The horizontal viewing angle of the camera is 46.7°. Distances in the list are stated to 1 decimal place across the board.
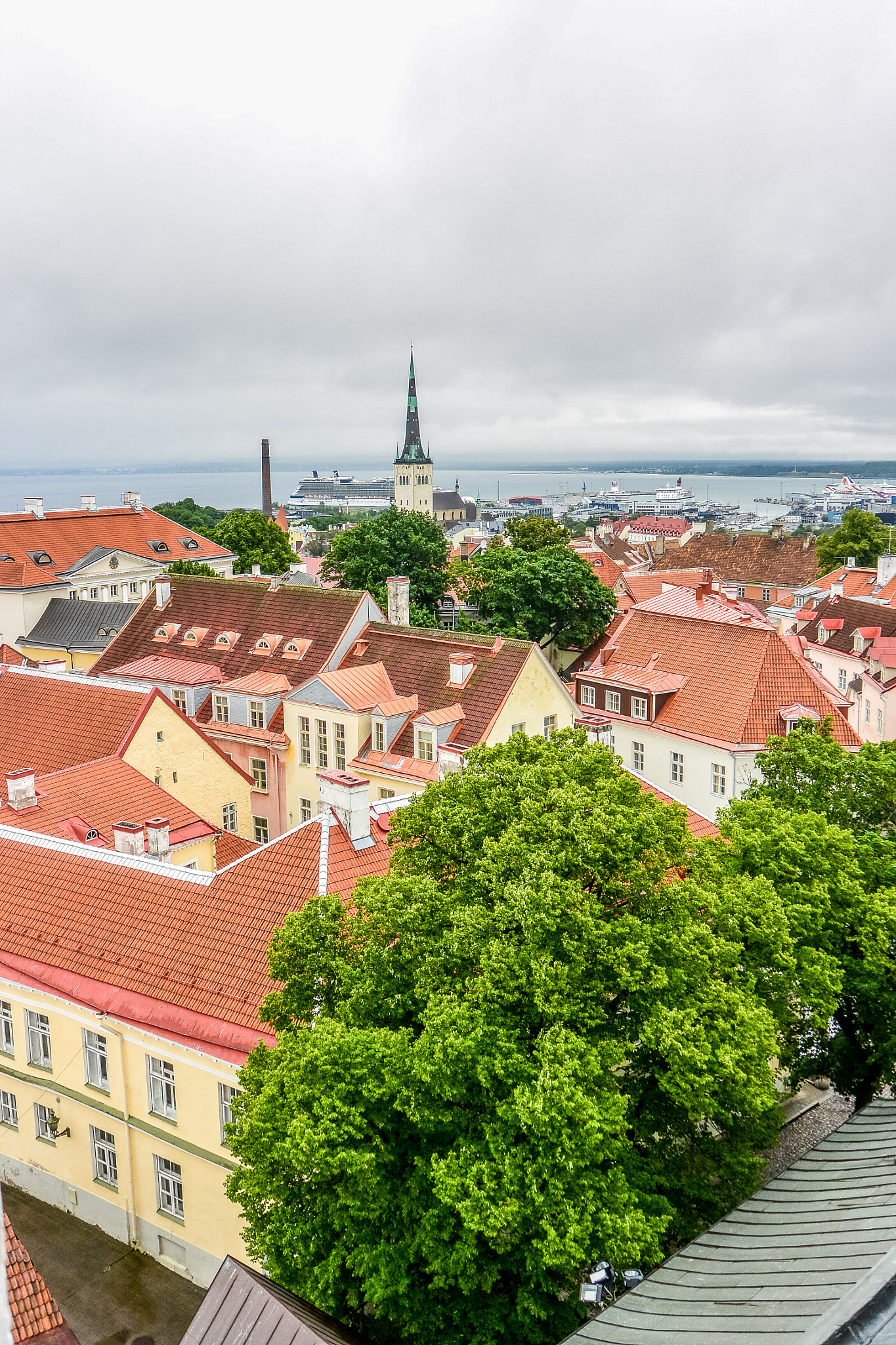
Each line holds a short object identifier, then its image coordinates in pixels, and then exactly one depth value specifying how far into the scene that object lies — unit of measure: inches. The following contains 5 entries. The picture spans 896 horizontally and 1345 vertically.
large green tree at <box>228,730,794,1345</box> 601.3
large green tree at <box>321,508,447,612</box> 2628.0
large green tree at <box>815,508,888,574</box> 4141.2
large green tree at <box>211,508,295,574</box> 3887.8
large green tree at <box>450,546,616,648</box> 2544.3
